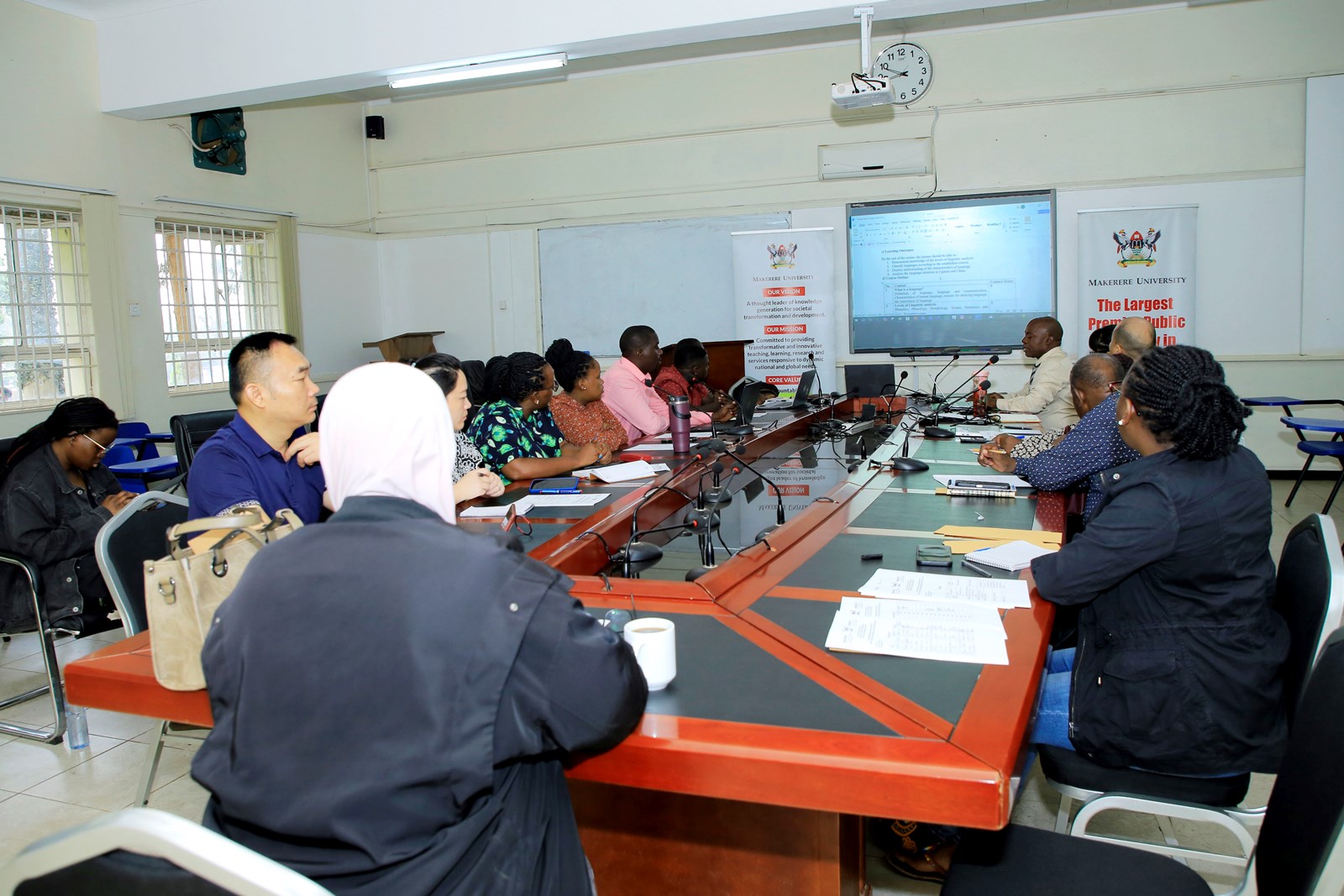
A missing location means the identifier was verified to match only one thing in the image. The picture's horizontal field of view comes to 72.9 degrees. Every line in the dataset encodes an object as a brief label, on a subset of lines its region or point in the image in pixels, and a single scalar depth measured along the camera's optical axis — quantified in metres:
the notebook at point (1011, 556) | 2.05
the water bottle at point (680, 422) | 3.89
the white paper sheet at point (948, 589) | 1.82
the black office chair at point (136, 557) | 2.19
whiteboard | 7.73
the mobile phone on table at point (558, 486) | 3.05
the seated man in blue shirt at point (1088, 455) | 2.85
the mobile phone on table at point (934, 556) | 2.08
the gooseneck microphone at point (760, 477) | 2.40
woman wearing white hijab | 0.99
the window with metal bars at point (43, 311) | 5.75
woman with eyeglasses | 2.99
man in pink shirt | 4.80
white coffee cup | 1.38
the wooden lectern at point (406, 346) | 7.90
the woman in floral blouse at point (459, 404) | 2.65
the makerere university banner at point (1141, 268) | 6.62
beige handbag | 1.37
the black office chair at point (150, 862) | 0.76
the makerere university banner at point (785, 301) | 7.32
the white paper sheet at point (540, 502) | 2.66
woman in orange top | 4.21
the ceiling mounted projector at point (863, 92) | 5.05
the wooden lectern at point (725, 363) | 6.18
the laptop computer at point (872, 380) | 6.32
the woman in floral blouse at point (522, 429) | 3.45
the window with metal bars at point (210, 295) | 6.88
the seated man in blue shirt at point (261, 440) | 2.21
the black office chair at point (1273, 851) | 1.00
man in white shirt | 4.92
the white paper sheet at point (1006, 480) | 3.06
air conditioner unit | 7.10
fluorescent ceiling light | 5.09
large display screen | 6.97
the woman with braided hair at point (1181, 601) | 1.65
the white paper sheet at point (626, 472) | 3.30
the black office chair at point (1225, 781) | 1.58
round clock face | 7.01
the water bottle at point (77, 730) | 2.97
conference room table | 1.18
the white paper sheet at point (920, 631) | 1.54
